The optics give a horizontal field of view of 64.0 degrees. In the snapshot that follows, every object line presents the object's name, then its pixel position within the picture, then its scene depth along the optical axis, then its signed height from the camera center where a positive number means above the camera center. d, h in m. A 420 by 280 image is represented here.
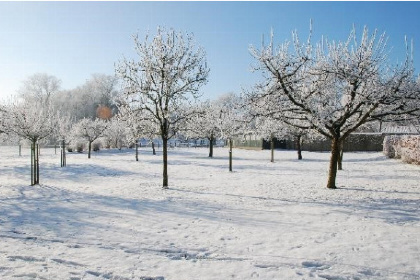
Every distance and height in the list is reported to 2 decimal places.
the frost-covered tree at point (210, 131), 38.63 +1.20
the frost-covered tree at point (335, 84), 12.83 +2.29
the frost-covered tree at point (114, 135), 56.44 +0.92
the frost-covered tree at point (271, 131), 33.29 +1.03
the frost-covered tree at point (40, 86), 81.62 +13.43
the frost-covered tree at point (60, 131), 34.81 +0.95
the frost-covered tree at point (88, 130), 46.44 +1.42
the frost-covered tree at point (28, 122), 18.42 +1.04
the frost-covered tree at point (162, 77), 15.59 +2.96
